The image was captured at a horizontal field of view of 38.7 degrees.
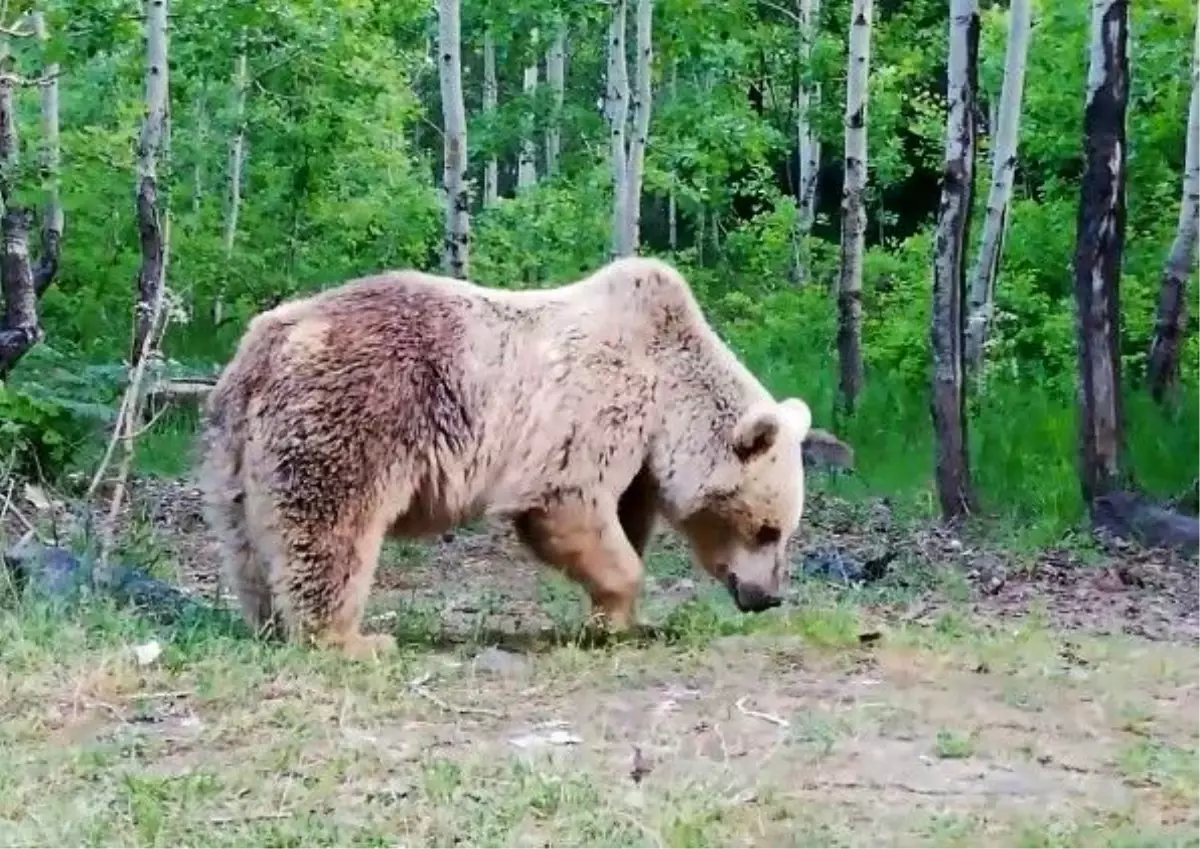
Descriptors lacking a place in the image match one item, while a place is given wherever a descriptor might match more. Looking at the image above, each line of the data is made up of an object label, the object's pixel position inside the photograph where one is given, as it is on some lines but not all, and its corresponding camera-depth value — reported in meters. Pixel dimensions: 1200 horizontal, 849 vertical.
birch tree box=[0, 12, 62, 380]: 11.98
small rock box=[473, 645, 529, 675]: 5.85
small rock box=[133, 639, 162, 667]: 5.58
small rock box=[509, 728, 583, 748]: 4.86
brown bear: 6.16
